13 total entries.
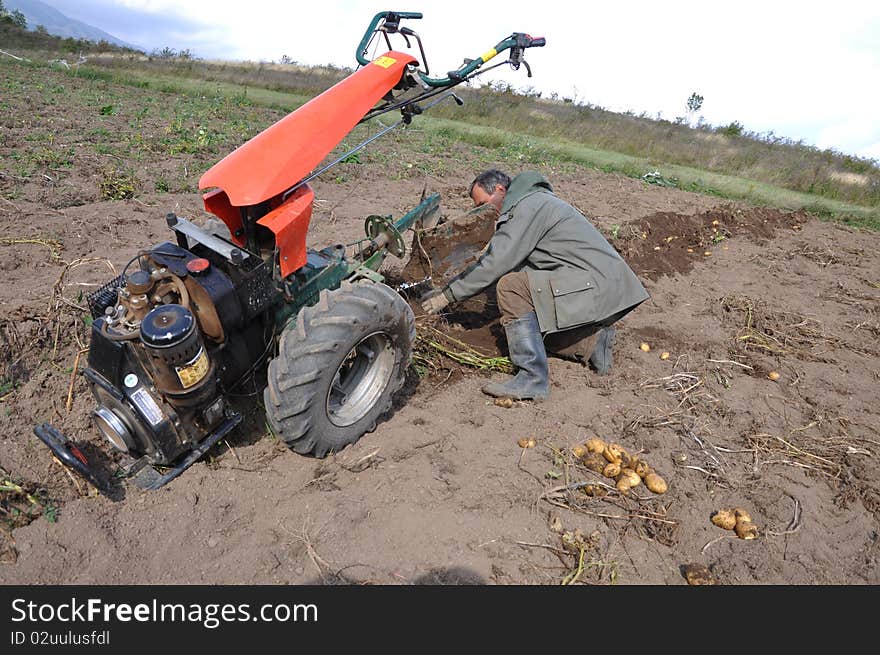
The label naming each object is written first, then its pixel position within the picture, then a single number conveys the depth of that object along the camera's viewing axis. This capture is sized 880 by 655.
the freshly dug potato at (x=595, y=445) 3.21
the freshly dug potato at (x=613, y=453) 3.14
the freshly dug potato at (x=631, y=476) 2.98
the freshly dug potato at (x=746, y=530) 2.74
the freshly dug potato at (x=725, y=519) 2.79
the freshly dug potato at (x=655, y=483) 2.98
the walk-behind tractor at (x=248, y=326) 2.46
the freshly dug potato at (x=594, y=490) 2.95
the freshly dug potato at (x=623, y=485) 2.96
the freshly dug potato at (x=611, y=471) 3.04
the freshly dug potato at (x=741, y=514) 2.80
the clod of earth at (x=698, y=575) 2.46
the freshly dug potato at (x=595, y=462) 3.09
